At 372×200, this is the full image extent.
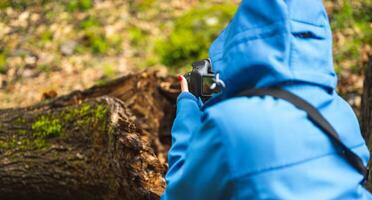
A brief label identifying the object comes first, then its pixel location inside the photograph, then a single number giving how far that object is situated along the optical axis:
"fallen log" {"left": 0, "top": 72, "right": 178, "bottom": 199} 3.47
